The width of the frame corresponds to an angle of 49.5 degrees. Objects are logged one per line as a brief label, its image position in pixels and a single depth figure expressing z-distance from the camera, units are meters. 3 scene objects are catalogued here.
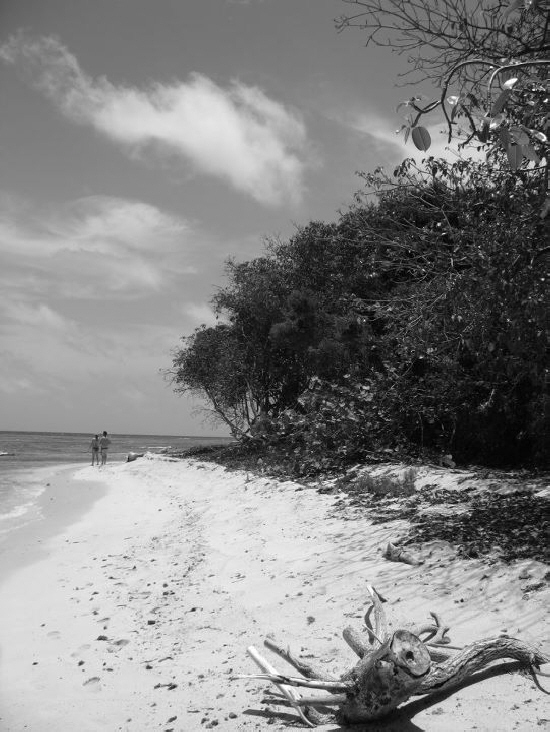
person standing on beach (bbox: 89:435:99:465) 29.17
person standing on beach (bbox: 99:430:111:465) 29.25
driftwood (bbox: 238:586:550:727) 3.07
